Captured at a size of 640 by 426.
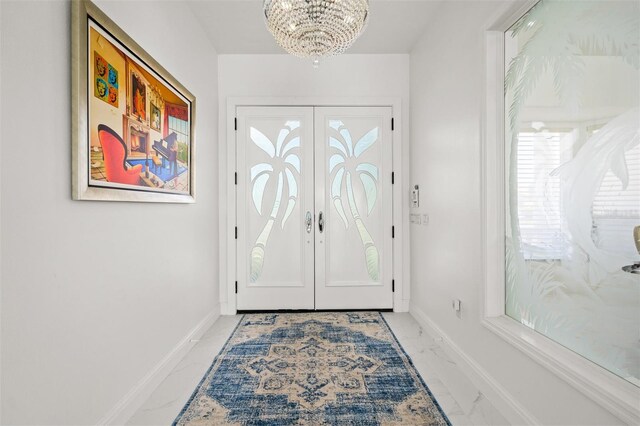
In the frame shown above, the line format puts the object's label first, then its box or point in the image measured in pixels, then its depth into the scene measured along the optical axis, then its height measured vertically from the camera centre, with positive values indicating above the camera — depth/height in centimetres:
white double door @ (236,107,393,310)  342 +5
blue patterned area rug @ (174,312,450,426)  172 -102
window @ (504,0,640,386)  116 +15
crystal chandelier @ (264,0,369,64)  157 +91
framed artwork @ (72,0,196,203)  136 +47
